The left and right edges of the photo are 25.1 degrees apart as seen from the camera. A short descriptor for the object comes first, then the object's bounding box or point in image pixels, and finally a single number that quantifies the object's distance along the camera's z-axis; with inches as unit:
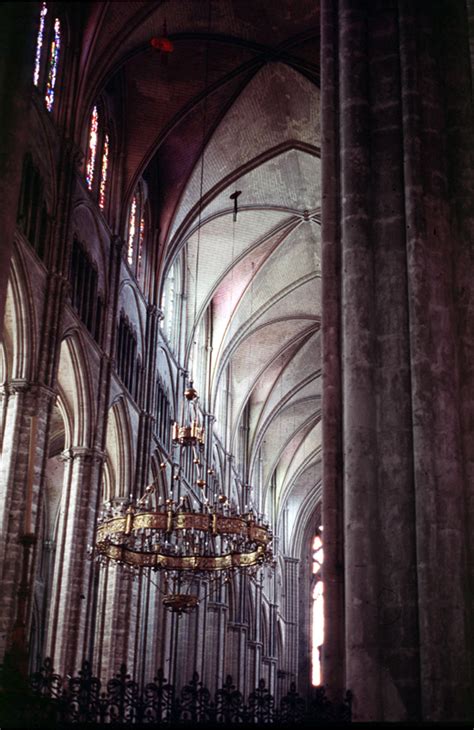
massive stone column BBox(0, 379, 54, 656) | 649.6
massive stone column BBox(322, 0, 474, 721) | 332.2
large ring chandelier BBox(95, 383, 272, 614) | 748.0
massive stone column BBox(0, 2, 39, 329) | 325.7
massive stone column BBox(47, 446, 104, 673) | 763.4
